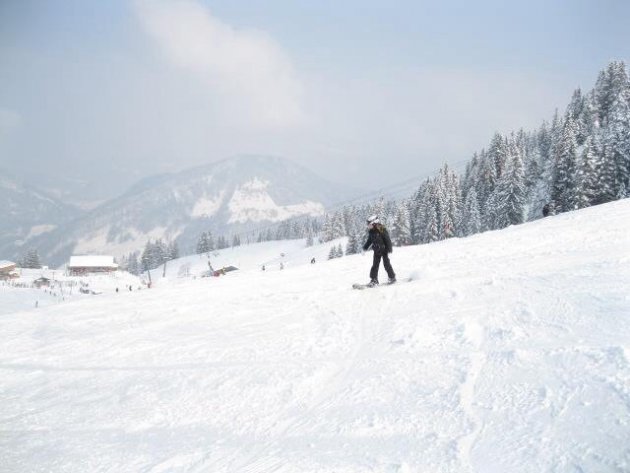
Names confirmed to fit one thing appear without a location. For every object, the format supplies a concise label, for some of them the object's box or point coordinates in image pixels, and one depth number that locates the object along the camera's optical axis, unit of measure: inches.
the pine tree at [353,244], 3494.1
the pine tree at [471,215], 3070.9
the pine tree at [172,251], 6899.6
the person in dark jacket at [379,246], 535.2
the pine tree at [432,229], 3095.5
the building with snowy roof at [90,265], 5772.6
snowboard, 522.6
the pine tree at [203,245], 6953.7
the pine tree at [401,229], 3277.6
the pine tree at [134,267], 7219.5
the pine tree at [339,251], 3826.3
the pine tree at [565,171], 2252.7
